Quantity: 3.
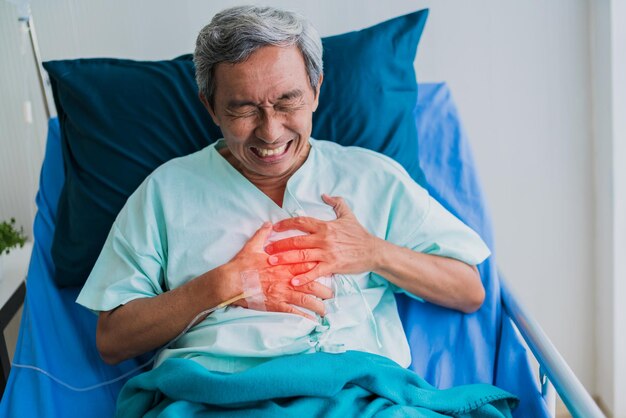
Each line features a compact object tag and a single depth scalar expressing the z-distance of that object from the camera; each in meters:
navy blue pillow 1.77
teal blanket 1.23
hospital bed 1.55
